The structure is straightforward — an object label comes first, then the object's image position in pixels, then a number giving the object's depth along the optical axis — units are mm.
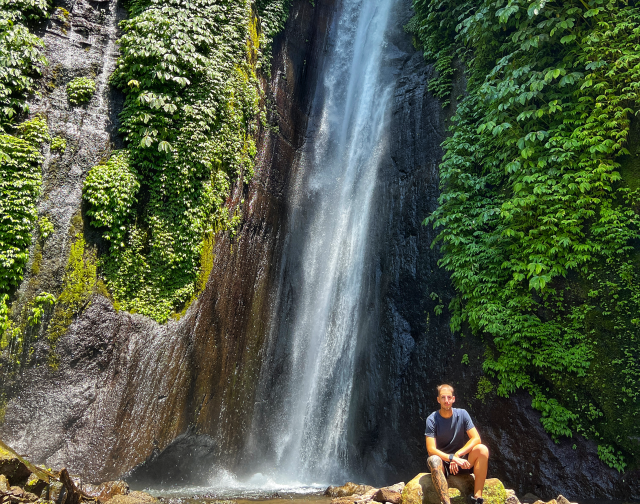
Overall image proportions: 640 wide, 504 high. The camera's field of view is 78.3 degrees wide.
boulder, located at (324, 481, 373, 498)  7195
